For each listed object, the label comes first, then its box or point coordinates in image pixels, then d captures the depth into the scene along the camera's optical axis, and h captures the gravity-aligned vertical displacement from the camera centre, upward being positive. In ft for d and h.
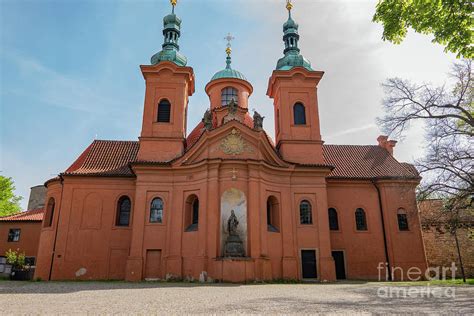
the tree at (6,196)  125.70 +21.93
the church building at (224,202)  61.62 +10.57
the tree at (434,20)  21.83 +15.47
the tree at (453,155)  46.80 +13.79
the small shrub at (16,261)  69.76 -0.98
